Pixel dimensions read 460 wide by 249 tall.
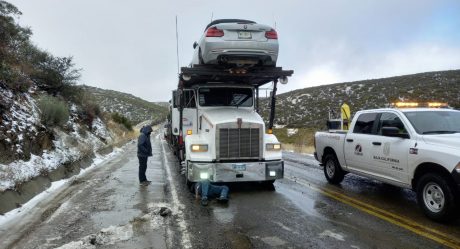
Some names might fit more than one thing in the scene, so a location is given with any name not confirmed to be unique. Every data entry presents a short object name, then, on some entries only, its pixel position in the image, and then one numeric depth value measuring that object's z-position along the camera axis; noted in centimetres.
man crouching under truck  884
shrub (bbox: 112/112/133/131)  4619
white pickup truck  669
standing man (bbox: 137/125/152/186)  1172
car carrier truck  991
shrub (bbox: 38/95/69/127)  1838
